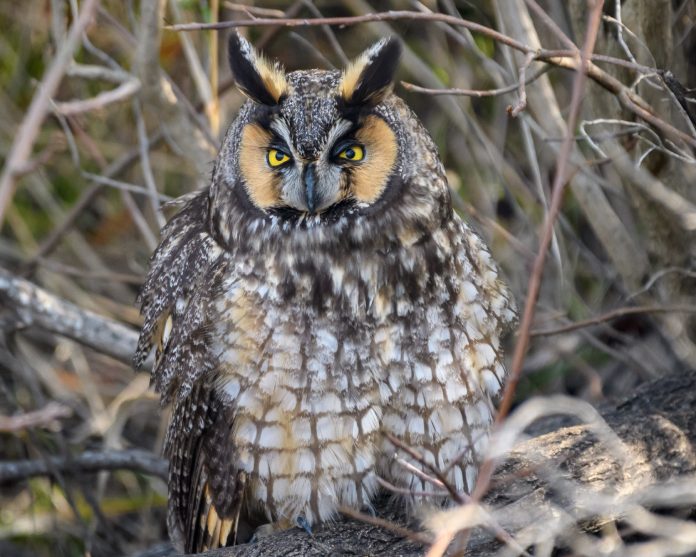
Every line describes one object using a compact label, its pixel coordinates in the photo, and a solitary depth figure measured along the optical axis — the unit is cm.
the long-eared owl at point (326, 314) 634
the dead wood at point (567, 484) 631
